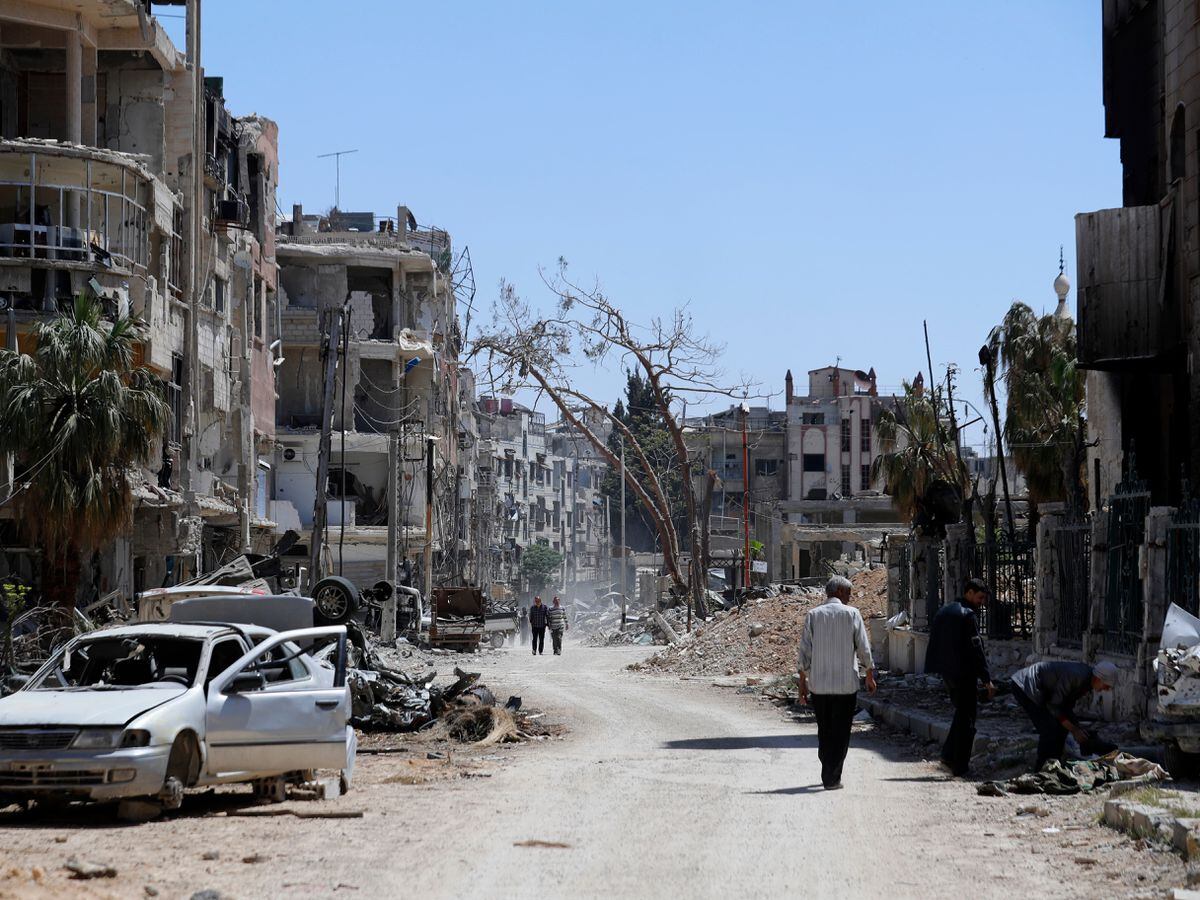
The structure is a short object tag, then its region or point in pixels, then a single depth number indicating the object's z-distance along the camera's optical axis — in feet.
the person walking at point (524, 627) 269.83
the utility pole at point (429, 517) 216.33
